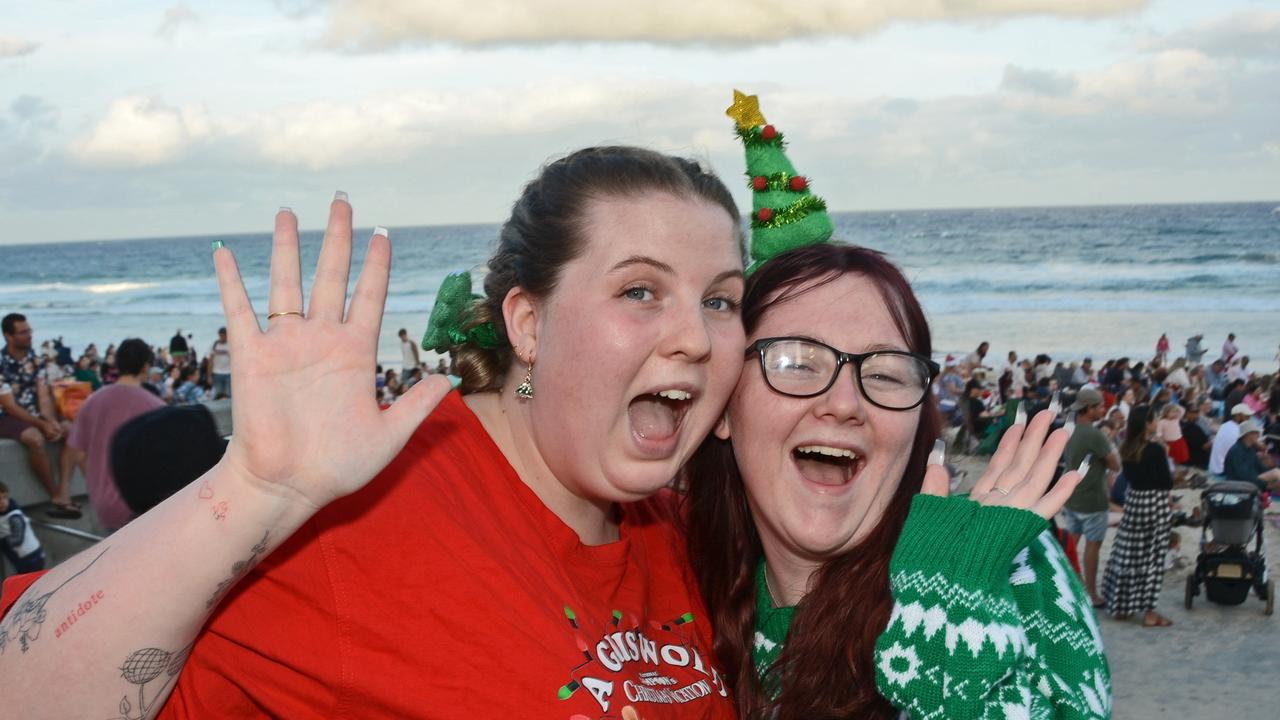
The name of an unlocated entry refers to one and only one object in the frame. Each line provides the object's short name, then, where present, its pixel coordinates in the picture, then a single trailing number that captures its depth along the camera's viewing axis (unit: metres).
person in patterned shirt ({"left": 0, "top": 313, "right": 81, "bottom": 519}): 7.55
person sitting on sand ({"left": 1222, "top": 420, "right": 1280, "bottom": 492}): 13.23
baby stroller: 10.06
